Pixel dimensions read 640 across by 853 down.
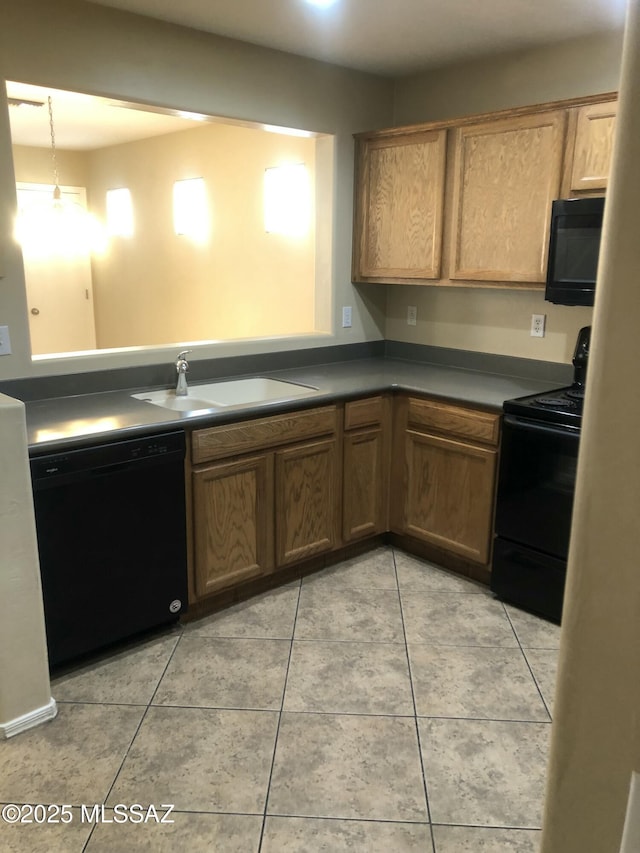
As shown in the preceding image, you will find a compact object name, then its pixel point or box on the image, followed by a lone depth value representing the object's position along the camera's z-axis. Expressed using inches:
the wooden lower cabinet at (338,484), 109.7
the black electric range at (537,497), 106.7
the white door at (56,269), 249.9
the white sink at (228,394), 121.0
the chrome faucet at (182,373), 121.3
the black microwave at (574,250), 105.5
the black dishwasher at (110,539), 89.5
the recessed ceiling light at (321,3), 100.4
